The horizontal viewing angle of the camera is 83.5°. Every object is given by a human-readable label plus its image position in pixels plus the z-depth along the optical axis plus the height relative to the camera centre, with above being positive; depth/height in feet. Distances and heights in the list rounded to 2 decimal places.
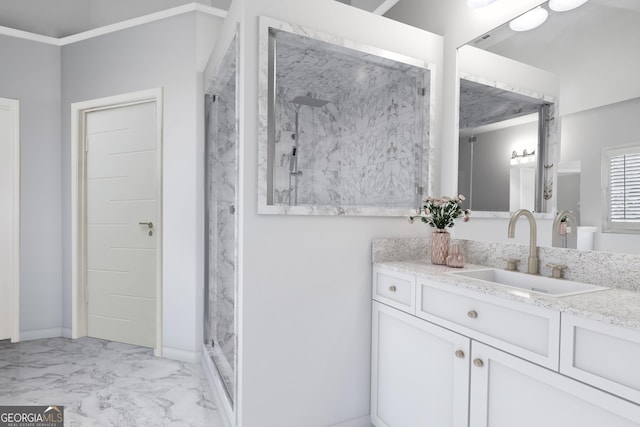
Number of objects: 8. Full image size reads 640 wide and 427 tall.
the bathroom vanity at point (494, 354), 3.19 -1.66
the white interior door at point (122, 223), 9.79 -0.54
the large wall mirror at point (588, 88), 4.56 +1.65
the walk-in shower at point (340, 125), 5.78 +2.21
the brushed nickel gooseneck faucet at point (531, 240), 5.44 -0.49
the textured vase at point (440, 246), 6.32 -0.70
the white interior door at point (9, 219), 10.15 -0.46
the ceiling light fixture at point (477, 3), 6.28 +3.62
